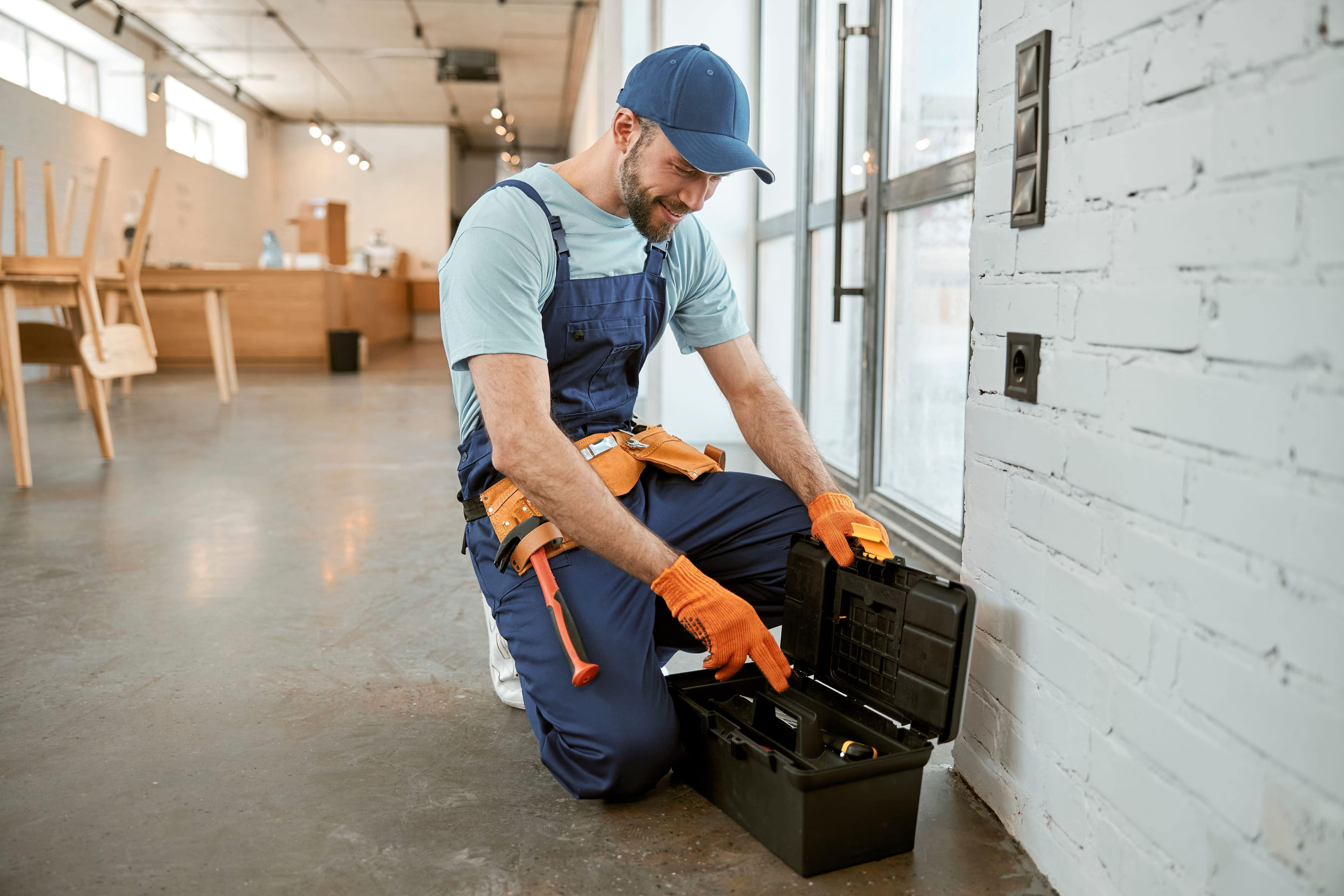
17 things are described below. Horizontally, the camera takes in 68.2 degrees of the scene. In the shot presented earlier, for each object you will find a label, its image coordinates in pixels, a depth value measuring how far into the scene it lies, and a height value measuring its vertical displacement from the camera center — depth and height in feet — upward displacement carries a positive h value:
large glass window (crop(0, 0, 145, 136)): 24.07 +7.04
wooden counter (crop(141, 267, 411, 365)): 26.76 +0.19
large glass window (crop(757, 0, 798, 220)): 13.15 +3.00
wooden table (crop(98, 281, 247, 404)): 18.58 +0.24
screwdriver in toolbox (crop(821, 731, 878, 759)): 3.98 -1.70
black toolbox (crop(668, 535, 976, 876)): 3.76 -1.66
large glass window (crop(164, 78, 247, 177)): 33.68 +7.08
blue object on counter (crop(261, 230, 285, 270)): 27.50 +1.96
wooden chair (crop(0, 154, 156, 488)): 10.95 -0.16
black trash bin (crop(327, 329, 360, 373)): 27.04 -0.70
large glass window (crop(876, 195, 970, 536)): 8.24 -0.30
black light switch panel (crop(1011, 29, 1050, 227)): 3.70 +0.74
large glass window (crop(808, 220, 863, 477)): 10.77 -0.38
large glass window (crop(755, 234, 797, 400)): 13.58 +0.26
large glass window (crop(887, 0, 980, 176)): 8.05 +2.12
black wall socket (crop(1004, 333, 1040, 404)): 3.84 -0.16
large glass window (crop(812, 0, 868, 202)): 10.50 +2.51
